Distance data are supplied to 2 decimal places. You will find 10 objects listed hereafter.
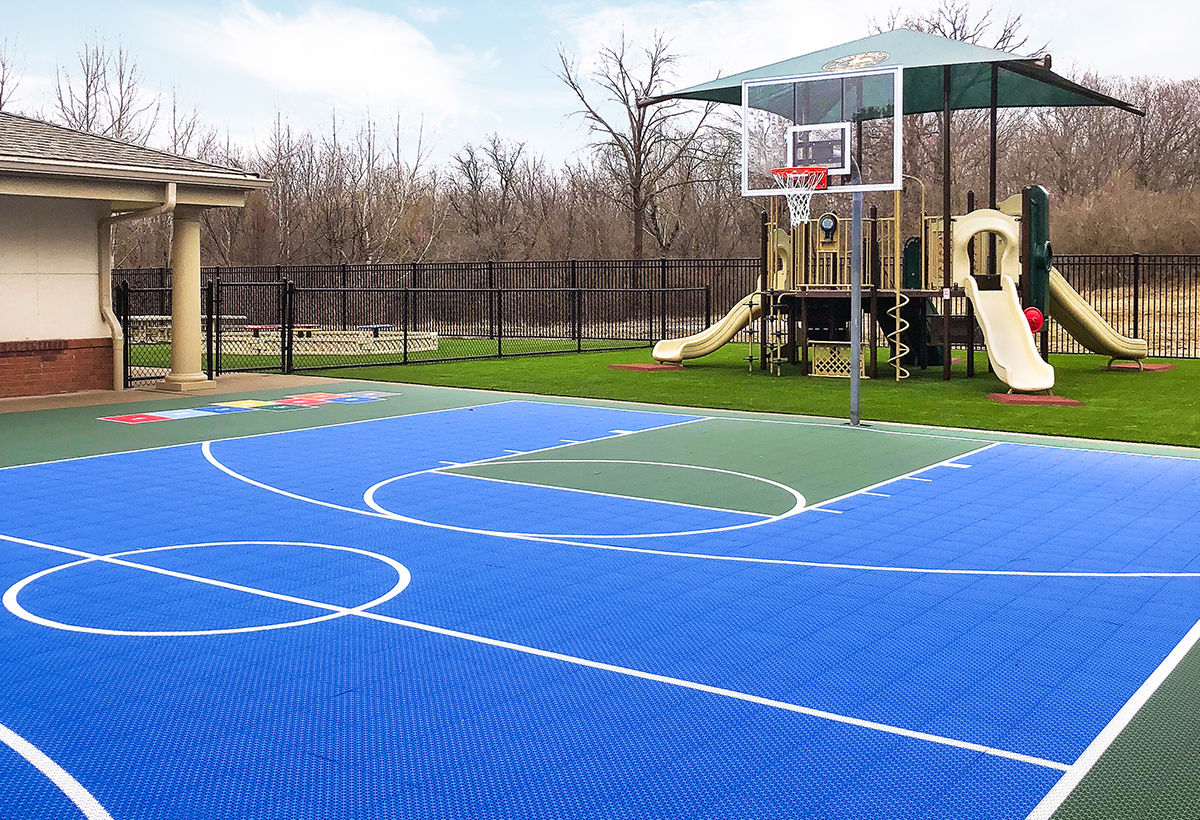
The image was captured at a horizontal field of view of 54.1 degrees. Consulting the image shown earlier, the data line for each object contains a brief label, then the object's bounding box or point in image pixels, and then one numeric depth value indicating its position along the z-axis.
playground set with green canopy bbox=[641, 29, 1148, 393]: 15.60
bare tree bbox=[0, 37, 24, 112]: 35.84
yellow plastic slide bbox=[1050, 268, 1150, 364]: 19.80
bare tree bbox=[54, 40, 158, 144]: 37.19
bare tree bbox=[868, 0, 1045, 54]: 38.06
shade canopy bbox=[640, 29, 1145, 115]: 18.27
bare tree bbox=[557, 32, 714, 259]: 41.56
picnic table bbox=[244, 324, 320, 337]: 27.59
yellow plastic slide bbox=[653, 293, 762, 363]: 21.88
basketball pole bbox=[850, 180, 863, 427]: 12.78
